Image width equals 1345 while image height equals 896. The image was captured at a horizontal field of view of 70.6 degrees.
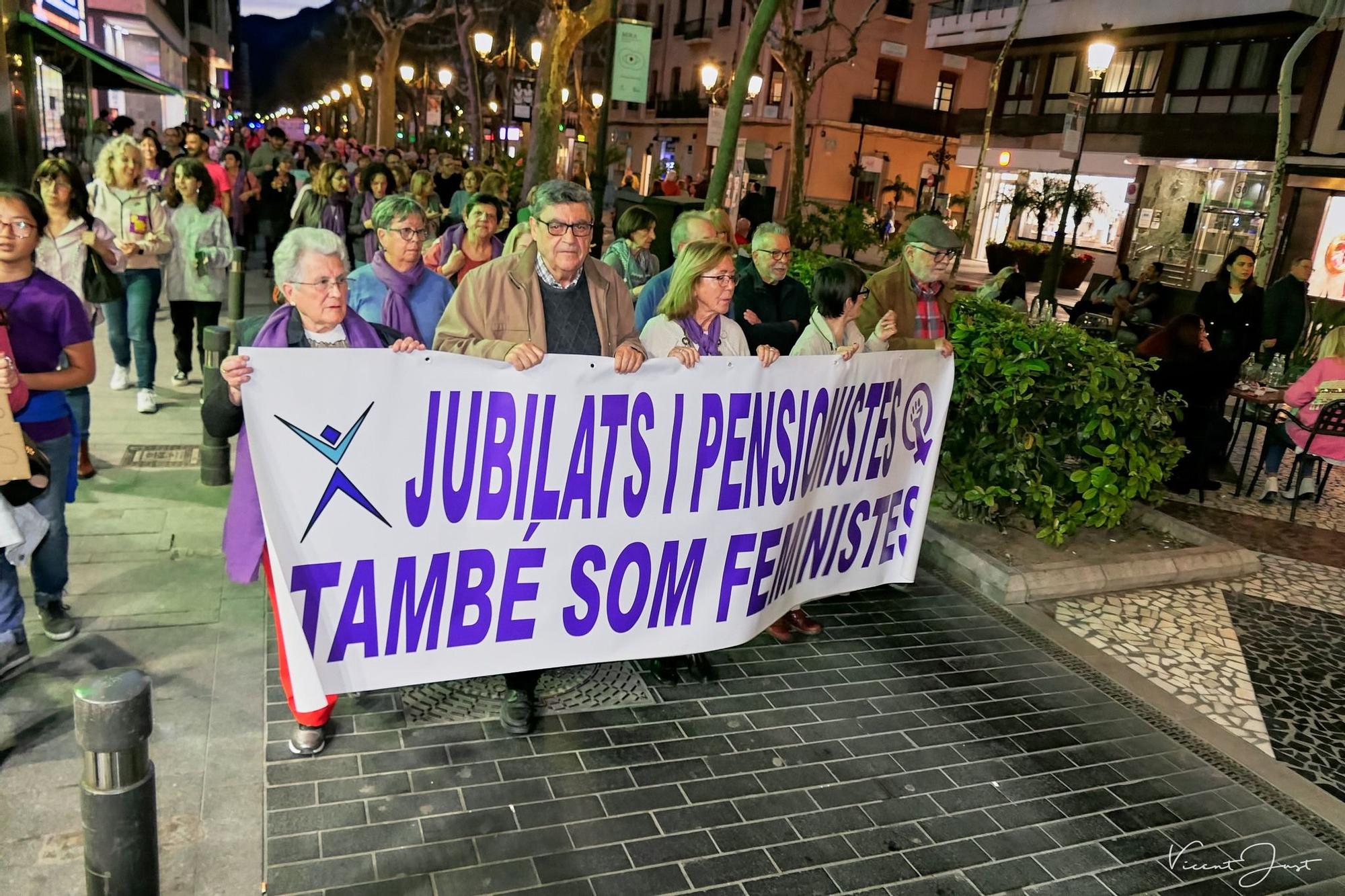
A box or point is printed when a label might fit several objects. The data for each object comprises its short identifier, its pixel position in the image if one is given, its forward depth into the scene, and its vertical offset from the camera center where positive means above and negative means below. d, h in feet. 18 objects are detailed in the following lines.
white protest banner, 10.53 -3.87
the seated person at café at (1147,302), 37.68 -2.29
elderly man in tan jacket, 11.80 -1.54
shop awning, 37.50 +3.50
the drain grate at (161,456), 20.66 -6.80
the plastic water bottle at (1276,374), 28.43 -3.37
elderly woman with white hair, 10.67 -1.98
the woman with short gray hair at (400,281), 14.64 -1.81
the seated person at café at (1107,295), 42.63 -2.62
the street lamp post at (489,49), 77.97 +10.70
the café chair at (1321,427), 24.66 -4.25
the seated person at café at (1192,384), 25.31 -3.59
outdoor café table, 26.08 -3.98
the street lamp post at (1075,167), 51.70 +4.11
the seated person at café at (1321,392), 24.75 -3.29
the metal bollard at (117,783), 6.64 -4.55
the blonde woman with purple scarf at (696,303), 13.43 -1.49
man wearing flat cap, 16.79 -1.24
